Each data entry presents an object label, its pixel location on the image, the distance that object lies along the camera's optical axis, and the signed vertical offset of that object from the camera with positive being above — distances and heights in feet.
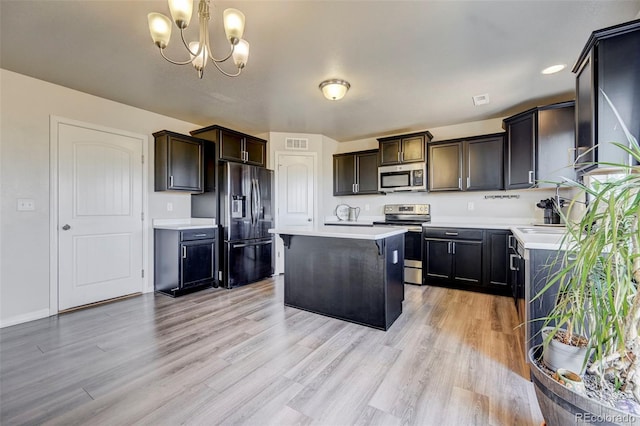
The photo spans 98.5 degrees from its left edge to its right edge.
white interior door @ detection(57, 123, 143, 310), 10.01 -0.08
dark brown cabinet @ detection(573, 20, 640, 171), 5.01 +2.33
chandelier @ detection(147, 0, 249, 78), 4.97 +3.67
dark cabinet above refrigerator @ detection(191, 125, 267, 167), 13.06 +3.48
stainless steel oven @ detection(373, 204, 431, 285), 13.35 -0.60
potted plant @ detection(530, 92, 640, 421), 3.02 -0.89
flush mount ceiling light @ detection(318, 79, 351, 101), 9.36 +4.26
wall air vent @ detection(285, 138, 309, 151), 15.84 +3.98
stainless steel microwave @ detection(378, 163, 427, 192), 13.93 +1.84
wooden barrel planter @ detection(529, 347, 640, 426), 2.93 -2.22
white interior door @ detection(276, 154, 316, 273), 15.51 +1.23
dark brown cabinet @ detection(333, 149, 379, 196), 15.84 +2.37
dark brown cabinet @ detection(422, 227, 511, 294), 11.53 -2.06
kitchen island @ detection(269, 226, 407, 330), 8.22 -1.95
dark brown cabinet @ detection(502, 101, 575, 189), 10.25 +2.72
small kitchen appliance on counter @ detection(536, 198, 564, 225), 11.43 +0.05
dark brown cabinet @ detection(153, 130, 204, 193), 12.05 +2.29
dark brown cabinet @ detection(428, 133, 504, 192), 12.37 +2.29
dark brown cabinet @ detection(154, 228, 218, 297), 11.56 -2.07
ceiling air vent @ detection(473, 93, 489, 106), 10.62 +4.47
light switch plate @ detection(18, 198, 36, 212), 9.04 +0.30
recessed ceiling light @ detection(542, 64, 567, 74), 8.39 +4.46
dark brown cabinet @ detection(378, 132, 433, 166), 13.93 +3.36
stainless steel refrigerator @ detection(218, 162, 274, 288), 12.82 -0.47
